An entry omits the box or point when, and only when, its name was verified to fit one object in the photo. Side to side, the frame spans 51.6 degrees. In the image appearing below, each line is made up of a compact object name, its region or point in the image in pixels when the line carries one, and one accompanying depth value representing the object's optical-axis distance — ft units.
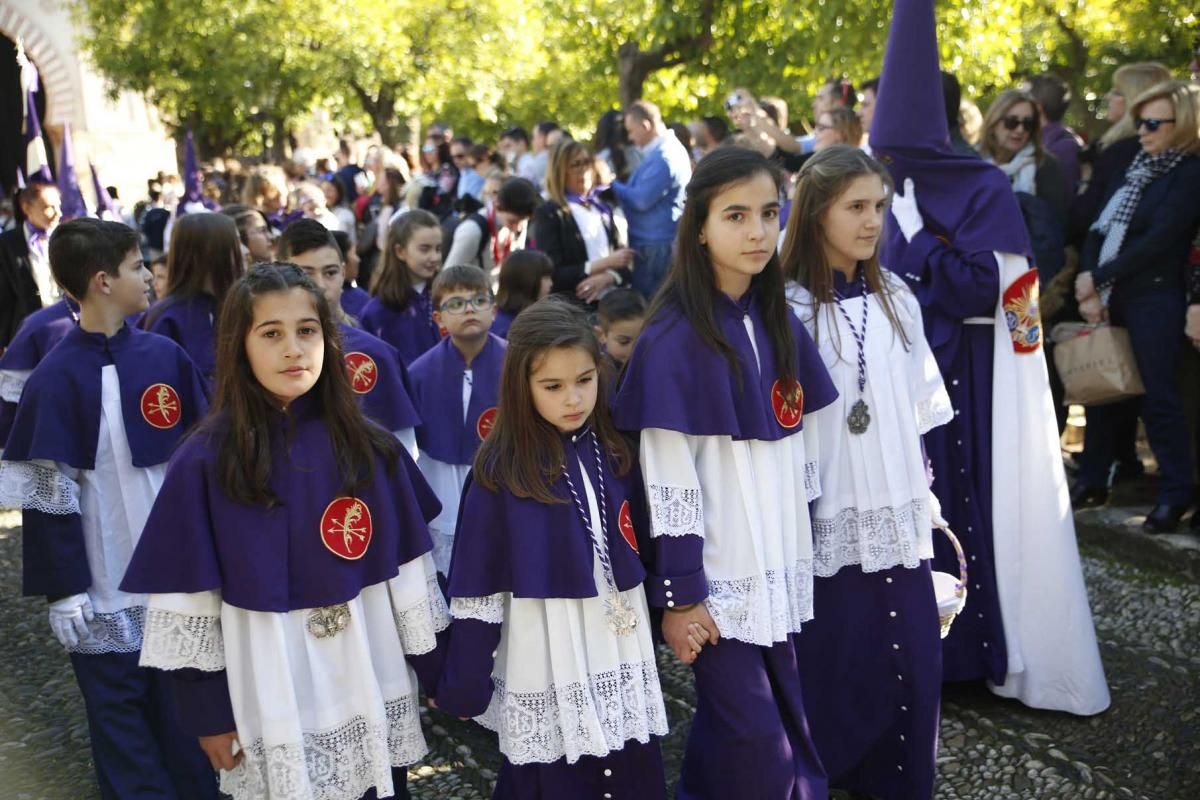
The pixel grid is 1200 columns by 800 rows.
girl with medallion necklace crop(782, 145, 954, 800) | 11.85
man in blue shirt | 24.76
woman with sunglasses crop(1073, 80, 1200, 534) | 18.86
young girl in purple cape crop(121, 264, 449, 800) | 9.36
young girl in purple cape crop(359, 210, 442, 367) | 18.37
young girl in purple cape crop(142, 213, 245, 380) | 14.67
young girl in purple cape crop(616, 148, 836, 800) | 10.41
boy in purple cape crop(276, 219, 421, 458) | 14.07
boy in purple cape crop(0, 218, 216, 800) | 11.71
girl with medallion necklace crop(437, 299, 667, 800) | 9.94
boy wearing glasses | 15.08
